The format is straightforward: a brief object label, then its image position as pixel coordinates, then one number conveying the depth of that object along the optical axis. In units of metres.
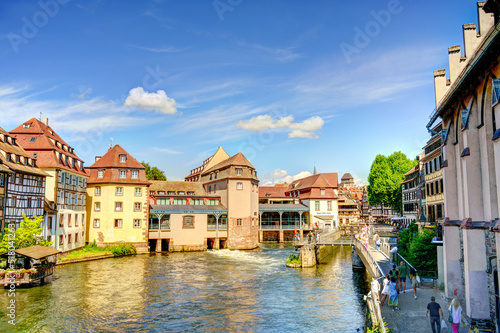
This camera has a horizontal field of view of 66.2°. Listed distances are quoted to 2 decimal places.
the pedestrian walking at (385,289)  19.08
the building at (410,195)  63.31
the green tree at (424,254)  27.97
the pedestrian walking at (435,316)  14.61
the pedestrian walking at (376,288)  19.04
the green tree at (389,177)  80.88
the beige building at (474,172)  13.38
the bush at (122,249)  48.41
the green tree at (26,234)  30.59
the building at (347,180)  181.20
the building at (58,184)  40.97
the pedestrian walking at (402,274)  22.32
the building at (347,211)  101.01
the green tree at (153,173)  91.45
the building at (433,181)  41.09
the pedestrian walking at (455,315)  13.87
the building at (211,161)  82.56
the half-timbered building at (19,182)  32.84
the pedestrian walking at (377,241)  39.72
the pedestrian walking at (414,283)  20.13
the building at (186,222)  54.53
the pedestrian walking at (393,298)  18.27
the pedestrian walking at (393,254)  30.81
